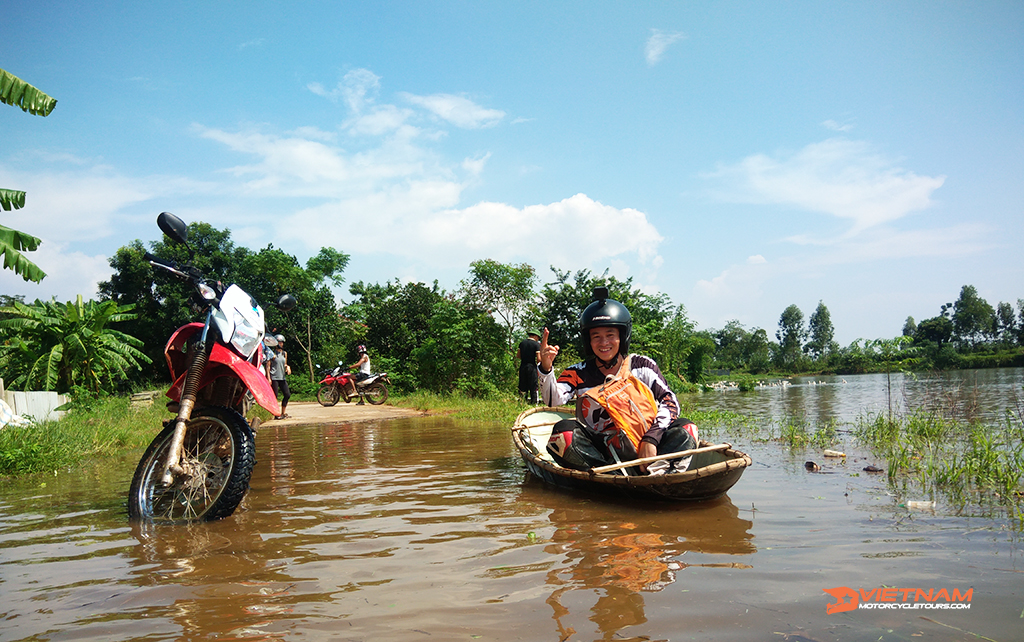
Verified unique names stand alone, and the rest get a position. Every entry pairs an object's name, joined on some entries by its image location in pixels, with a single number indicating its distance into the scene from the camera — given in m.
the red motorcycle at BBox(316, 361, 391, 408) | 17.92
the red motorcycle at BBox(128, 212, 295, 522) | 3.85
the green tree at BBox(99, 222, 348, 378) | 23.81
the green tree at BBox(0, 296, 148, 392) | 12.69
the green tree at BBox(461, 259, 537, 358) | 19.53
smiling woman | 4.58
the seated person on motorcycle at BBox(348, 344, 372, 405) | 17.59
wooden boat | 4.14
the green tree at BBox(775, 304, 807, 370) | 74.75
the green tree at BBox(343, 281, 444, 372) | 25.06
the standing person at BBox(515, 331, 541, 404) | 9.92
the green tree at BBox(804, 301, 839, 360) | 76.00
